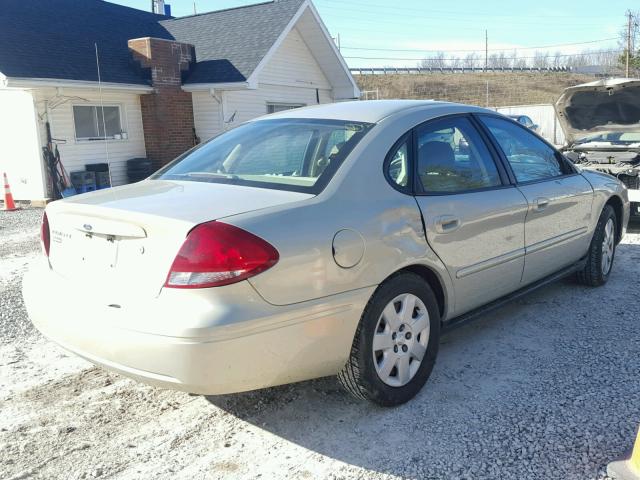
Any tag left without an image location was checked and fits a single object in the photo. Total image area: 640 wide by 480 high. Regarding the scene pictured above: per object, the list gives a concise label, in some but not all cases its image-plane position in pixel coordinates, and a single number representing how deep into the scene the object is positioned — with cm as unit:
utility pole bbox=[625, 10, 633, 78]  4861
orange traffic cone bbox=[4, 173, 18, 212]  1251
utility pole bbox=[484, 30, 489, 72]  8062
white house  1305
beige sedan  264
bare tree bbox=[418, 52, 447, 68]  7688
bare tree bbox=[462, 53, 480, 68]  7595
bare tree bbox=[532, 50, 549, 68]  7600
